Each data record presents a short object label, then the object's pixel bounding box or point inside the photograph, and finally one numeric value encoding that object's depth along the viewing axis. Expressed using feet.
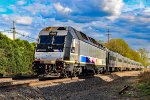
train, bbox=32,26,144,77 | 54.24
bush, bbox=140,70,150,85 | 47.67
